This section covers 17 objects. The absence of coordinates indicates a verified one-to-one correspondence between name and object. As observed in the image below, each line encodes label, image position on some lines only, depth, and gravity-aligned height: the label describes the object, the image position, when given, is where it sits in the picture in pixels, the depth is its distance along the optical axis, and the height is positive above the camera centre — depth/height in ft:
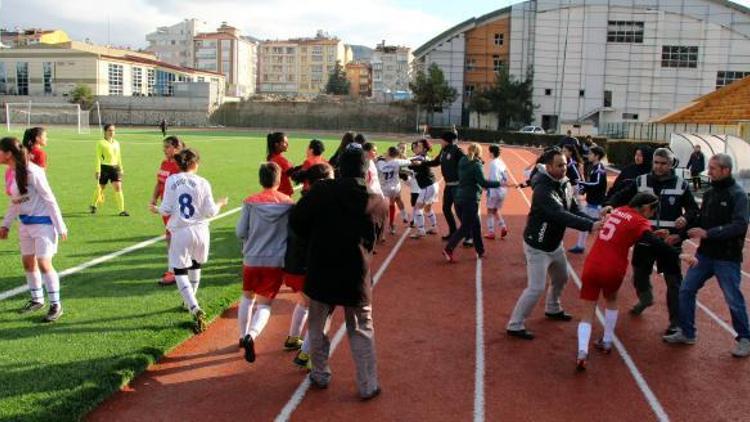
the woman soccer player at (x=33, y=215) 21.15 -2.83
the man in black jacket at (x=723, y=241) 20.11 -2.86
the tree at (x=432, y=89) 215.92 +18.35
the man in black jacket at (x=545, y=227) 20.84 -2.68
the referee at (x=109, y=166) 44.52 -2.31
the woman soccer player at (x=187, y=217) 21.43 -2.75
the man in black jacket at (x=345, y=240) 16.35 -2.59
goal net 213.46 +5.46
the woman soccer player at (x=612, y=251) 19.31 -3.11
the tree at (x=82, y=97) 245.45 +13.58
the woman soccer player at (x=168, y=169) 27.68 -1.61
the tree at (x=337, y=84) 343.05 +30.05
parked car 189.54 +5.28
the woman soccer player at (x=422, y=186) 38.32 -2.64
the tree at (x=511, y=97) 207.62 +15.98
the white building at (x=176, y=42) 438.40 +65.17
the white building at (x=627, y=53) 203.21 +31.47
